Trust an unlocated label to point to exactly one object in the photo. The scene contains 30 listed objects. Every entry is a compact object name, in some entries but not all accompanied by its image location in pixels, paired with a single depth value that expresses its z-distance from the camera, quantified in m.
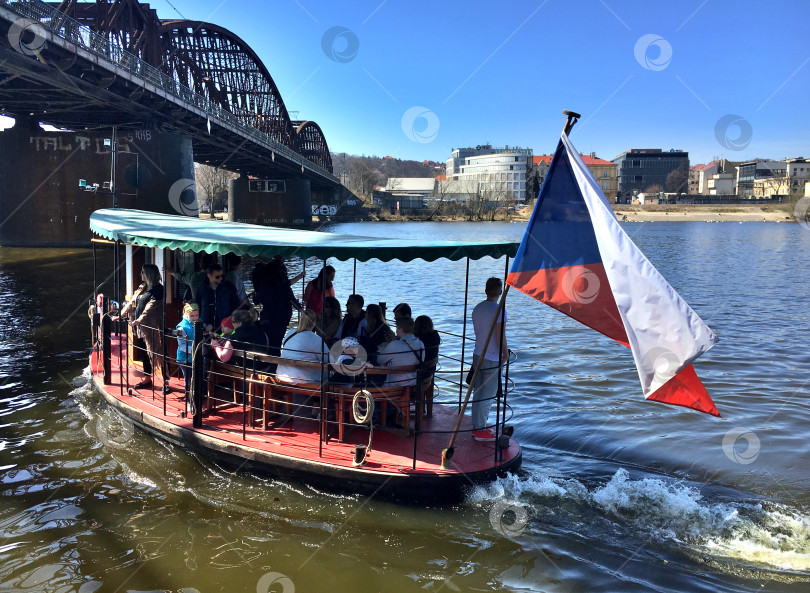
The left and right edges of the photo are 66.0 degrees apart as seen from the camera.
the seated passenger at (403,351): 7.44
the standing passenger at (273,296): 8.80
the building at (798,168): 154.50
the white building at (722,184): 181.50
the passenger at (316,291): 9.49
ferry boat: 6.81
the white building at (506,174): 161.00
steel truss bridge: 24.42
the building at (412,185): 190.00
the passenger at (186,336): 8.30
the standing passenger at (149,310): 9.19
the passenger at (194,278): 10.22
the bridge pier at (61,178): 39.59
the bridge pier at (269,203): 78.75
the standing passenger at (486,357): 7.59
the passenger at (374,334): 7.90
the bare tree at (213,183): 105.28
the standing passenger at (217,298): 8.76
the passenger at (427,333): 7.81
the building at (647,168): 178.50
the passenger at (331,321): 8.68
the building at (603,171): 165.12
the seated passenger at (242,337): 7.70
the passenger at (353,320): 8.48
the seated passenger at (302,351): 7.41
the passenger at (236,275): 9.06
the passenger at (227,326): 8.11
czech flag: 5.07
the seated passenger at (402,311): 7.74
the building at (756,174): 164.75
